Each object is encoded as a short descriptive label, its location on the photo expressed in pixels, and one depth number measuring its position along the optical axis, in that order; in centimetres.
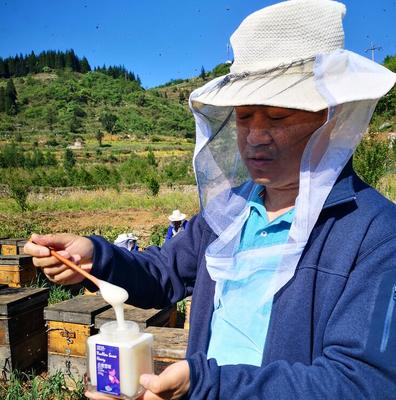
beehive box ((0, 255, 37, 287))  535
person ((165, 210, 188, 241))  790
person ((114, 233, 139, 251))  655
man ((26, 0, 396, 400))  100
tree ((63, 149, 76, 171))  3456
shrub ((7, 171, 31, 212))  1706
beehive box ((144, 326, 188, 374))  249
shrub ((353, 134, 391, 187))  866
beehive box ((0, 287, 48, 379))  362
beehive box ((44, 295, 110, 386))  346
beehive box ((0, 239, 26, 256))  633
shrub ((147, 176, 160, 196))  2162
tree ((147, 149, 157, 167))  3531
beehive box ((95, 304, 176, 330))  315
